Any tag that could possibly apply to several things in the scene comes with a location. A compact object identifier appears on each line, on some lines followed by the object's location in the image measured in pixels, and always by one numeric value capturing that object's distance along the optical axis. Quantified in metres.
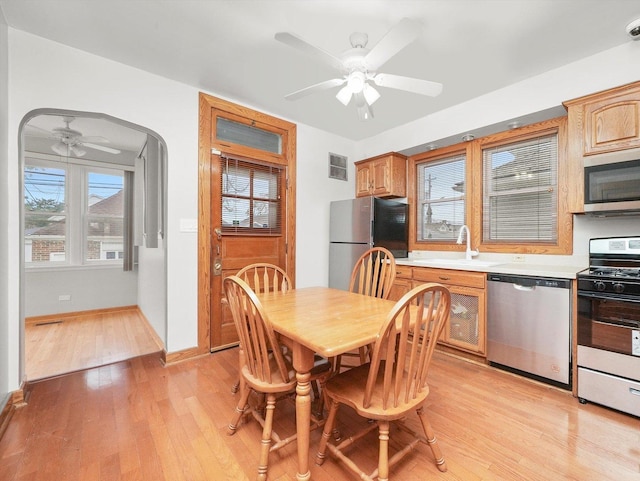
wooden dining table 1.16
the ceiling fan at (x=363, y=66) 1.52
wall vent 3.93
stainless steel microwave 1.98
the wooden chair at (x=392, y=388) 1.11
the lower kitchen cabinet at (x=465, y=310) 2.52
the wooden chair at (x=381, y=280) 2.18
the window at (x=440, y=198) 3.40
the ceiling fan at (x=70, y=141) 3.21
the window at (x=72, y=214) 3.94
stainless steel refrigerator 3.35
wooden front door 2.78
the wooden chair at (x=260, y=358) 1.29
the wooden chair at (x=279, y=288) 1.68
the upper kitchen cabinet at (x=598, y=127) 1.99
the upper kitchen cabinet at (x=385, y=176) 3.68
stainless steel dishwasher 2.08
